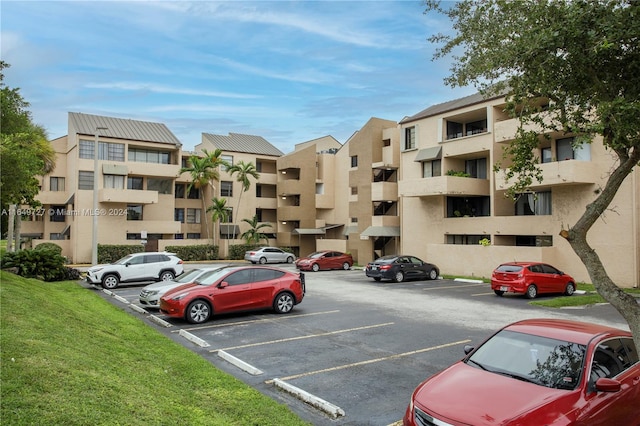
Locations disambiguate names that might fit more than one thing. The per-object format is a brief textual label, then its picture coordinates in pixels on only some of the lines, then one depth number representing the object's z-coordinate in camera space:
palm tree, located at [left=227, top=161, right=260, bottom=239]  44.15
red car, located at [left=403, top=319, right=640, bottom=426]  5.01
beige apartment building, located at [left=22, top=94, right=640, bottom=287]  24.16
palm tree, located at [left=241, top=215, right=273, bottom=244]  45.38
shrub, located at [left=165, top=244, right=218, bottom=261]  40.31
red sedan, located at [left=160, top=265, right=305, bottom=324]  13.52
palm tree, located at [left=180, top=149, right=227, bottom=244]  42.19
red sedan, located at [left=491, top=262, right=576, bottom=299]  19.67
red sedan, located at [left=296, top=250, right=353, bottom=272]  33.03
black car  25.75
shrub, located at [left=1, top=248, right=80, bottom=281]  20.97
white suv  21.19
